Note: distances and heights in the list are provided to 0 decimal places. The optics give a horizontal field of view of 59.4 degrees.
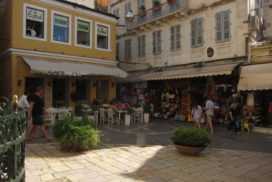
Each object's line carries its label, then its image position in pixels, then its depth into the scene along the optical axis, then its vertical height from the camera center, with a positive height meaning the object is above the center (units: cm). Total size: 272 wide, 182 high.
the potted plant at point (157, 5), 1661 +623
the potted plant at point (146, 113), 1384 -108
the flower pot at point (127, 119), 1245 -130
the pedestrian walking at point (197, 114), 1115 -95
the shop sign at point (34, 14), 1353 +459
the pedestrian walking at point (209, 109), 1095 -67
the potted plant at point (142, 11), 1775 +619
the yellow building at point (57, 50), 1311 +274
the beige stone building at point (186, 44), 1273 +322
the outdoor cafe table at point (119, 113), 1267 -104
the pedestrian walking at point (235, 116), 1077 -98
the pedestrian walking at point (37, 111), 788 -57
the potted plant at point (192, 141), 653 -127
